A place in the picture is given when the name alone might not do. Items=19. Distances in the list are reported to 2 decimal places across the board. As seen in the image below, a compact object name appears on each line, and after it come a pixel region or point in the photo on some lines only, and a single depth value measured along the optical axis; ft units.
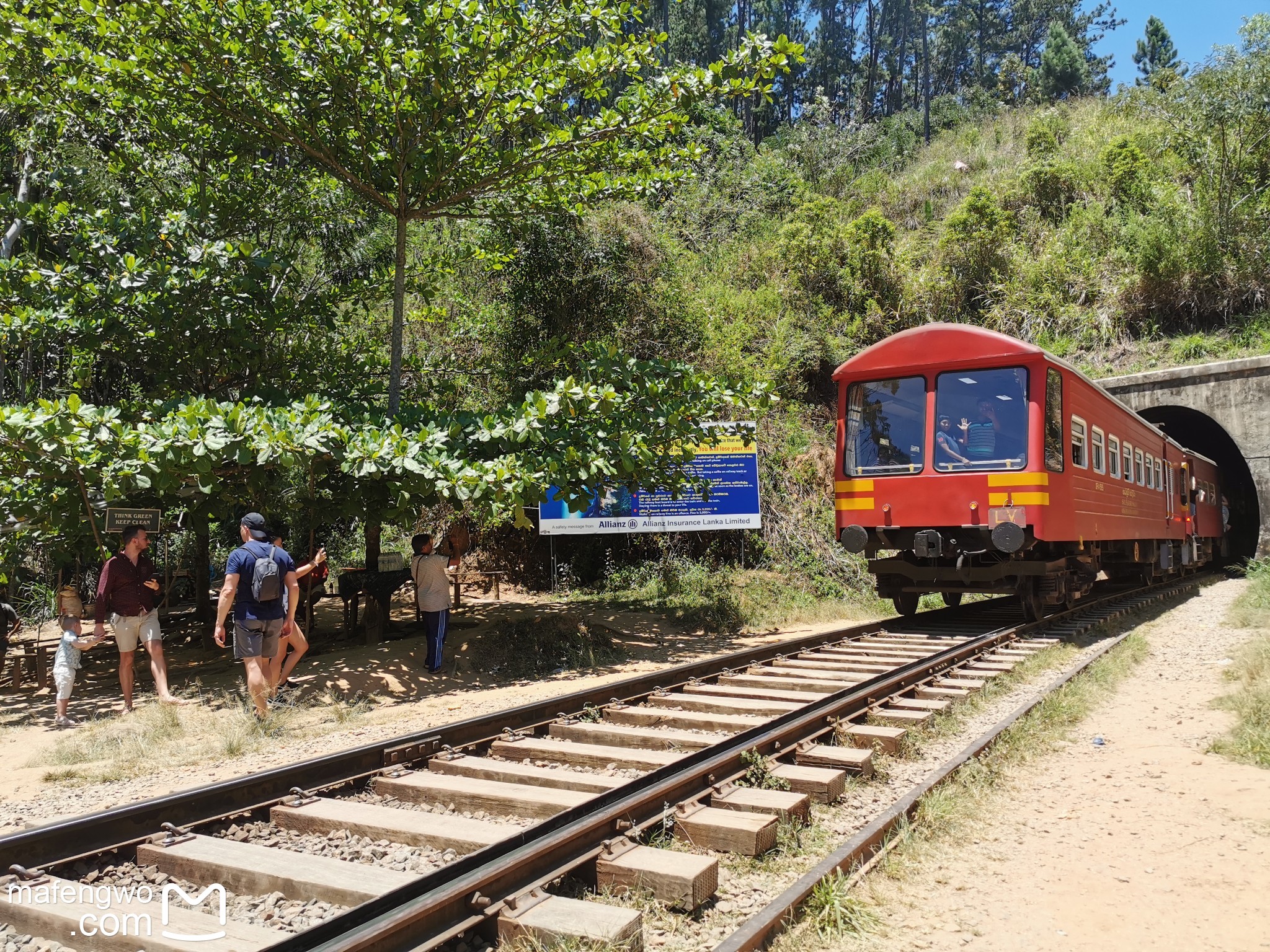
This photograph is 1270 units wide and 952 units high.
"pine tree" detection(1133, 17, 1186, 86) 169.48
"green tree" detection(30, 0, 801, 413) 31.07
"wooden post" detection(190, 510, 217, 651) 41.91
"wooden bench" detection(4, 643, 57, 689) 31.63
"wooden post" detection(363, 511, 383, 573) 39.93
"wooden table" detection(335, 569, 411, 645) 37.78
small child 25.75
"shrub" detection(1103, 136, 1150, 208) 96.73
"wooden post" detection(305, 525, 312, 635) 36.86
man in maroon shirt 26.11
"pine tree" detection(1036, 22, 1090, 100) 166.50
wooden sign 26.89
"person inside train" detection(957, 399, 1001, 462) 35.35
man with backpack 23.86
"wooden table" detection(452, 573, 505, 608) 51.15
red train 34.58
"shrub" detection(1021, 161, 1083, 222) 101.60
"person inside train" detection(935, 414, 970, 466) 36.06
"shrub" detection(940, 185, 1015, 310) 89.97
